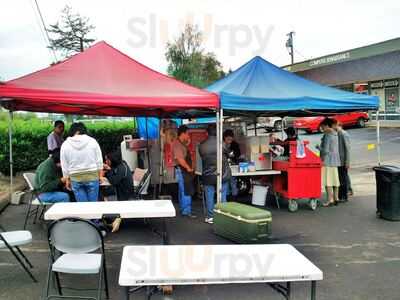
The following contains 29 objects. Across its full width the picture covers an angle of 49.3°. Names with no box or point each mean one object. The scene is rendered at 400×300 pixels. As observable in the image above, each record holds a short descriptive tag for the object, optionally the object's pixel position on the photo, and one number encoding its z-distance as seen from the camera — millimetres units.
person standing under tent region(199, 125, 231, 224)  6996
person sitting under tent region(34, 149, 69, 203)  6543
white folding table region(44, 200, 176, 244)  4355
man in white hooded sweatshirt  5961
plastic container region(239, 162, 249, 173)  8180
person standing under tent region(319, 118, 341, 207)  8266
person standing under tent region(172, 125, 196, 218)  7539
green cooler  5355
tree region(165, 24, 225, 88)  37000
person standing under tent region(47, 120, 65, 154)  9360
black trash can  7078
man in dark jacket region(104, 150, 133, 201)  6688
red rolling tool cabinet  7871
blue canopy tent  7141
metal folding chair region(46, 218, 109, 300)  3670
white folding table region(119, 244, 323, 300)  2830
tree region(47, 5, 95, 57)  23484
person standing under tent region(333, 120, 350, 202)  8406
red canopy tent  5875
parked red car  25047
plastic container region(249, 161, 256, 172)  8258
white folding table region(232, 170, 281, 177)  8148
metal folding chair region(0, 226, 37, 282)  4387
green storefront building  24262
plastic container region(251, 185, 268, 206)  8406
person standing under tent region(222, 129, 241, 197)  7762
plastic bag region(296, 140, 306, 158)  7891
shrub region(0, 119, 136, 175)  11023
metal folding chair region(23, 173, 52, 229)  6605
